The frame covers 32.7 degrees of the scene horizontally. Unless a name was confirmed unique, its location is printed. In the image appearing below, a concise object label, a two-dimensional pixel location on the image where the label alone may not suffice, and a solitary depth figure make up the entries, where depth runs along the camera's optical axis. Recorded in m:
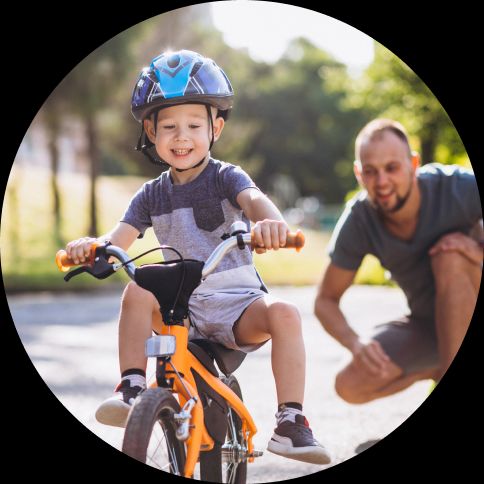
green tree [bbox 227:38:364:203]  32.94
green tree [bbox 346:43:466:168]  12.41
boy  2.67
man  4.05
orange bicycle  2.20
